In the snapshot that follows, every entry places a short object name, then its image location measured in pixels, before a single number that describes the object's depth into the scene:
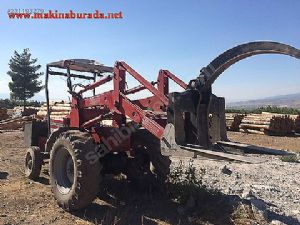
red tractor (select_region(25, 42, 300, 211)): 3.63
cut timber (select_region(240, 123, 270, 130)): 14.95
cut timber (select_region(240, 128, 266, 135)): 15.11
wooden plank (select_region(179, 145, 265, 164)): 2.87
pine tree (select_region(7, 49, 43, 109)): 34.87
